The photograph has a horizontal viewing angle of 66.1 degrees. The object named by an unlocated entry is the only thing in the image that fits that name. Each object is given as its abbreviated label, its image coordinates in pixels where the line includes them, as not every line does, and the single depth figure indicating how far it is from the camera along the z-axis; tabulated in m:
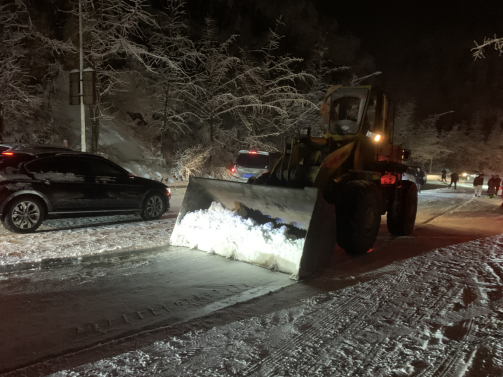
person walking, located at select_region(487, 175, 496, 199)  22.99
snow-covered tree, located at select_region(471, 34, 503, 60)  8.85
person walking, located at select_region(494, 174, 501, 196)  22.83
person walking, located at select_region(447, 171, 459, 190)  30.92
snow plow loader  5.82
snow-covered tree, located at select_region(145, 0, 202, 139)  23.78
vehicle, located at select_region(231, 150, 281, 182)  14.93
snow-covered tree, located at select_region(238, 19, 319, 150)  26.09
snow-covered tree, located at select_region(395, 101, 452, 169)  57.45
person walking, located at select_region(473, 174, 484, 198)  23.03
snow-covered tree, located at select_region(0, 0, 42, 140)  15.21
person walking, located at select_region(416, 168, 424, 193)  25.69
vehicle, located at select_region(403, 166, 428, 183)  21.78
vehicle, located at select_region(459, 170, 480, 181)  49.60
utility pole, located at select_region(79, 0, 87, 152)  15.27
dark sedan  7.89
